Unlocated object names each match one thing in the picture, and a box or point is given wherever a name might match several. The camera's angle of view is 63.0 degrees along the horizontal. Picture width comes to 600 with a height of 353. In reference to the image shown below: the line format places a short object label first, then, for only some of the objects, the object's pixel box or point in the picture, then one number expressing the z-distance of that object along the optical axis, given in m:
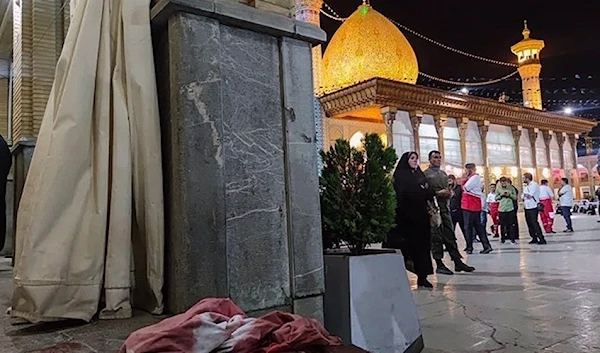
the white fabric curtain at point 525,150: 18.98
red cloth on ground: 1.45
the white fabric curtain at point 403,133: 14.52
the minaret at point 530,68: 20.59
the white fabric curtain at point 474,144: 16.98
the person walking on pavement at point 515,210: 10.31
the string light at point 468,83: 20.36
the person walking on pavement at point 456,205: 9.05
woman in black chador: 5.21
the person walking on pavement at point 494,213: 12.38
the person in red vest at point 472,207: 8.47
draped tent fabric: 1.96
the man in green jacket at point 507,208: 10.20
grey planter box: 2.60
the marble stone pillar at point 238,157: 2.08
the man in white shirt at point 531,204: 10.16
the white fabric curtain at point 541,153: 19.69
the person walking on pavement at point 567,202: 12.91
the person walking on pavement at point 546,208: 12.42
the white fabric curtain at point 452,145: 16.27
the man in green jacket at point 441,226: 6.40
